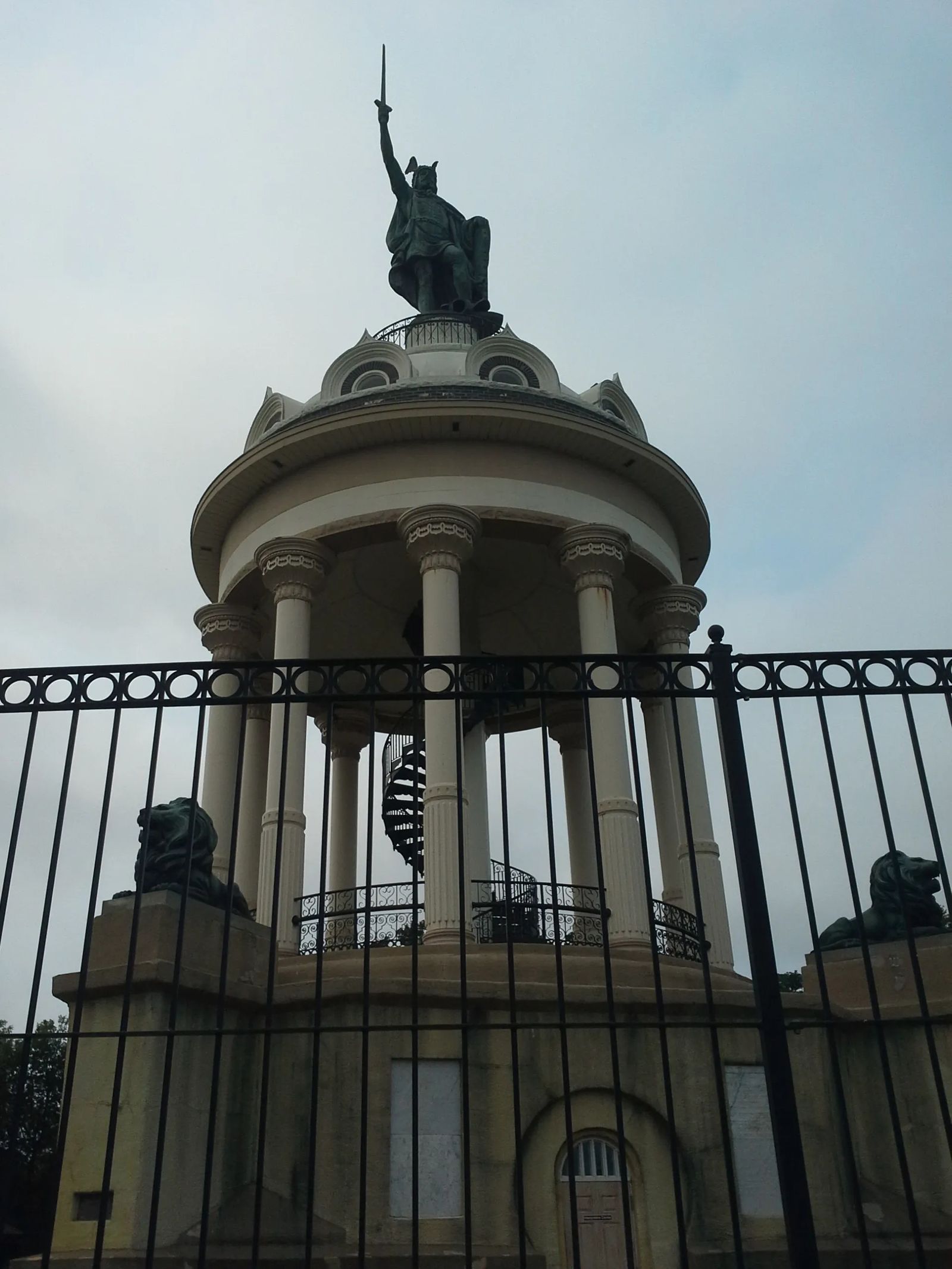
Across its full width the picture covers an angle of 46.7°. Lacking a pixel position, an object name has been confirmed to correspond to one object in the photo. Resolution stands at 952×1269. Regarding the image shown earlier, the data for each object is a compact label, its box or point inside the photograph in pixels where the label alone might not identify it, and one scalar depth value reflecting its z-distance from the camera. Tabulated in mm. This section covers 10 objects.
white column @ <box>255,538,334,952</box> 15172
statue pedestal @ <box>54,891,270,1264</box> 8828
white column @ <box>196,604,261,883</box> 17641
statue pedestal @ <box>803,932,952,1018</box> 10219
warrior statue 25812
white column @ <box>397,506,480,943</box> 14305
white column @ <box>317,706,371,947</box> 22172
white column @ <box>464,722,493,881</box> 19141
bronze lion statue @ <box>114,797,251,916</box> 10070
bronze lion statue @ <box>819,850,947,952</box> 10664
